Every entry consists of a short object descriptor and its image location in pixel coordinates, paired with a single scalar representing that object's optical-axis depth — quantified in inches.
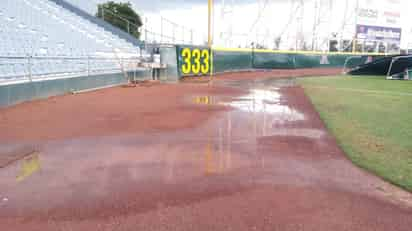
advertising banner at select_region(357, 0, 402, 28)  1663.5
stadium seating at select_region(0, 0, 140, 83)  459.8
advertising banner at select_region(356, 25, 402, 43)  1681.8
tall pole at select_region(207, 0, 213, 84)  788.6
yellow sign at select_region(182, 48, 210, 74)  783.1
